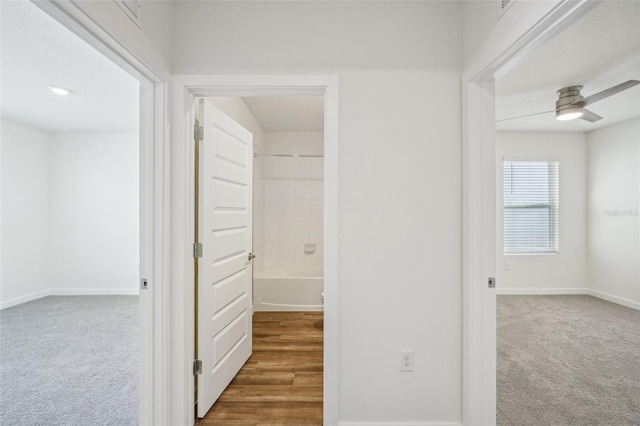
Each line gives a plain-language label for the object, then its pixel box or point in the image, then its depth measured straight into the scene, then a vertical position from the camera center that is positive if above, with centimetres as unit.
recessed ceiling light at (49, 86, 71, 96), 307 +128
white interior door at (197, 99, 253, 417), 189 -29
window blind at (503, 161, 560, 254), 485 +11
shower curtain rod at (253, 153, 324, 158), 450 +88
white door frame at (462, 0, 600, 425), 165 -20
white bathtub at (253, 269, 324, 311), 389 -107
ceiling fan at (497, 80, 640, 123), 268 +101
